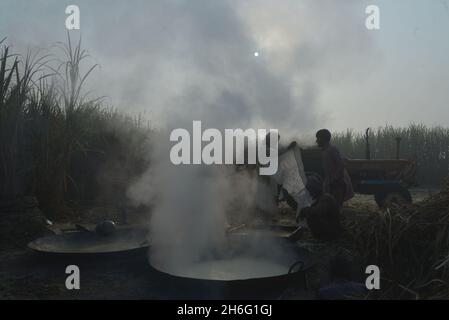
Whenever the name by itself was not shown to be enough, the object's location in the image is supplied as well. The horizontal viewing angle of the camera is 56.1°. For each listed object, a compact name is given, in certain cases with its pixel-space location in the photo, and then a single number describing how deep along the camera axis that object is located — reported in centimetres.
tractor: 966
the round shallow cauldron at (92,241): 531
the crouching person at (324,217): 596
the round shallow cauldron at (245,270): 356
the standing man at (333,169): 688
